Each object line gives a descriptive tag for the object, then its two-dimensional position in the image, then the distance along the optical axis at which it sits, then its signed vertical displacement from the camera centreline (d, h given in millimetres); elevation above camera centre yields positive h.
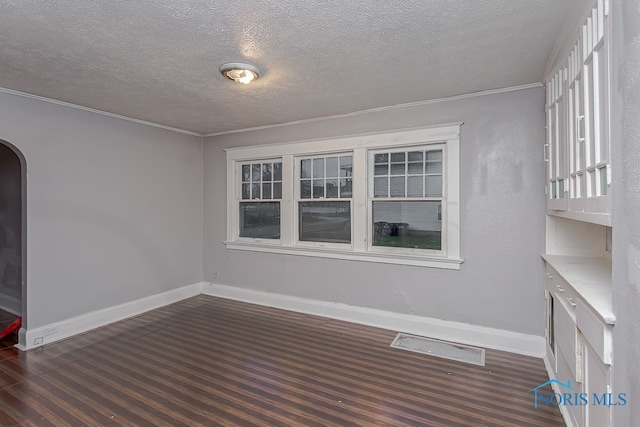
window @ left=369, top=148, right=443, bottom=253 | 3734 +211
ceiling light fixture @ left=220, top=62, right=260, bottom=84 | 2676 +1215
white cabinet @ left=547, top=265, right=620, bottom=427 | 1487 -797
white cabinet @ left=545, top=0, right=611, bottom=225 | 1542 +517
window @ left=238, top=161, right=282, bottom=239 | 4852 +232
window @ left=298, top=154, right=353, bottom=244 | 4293 +219
